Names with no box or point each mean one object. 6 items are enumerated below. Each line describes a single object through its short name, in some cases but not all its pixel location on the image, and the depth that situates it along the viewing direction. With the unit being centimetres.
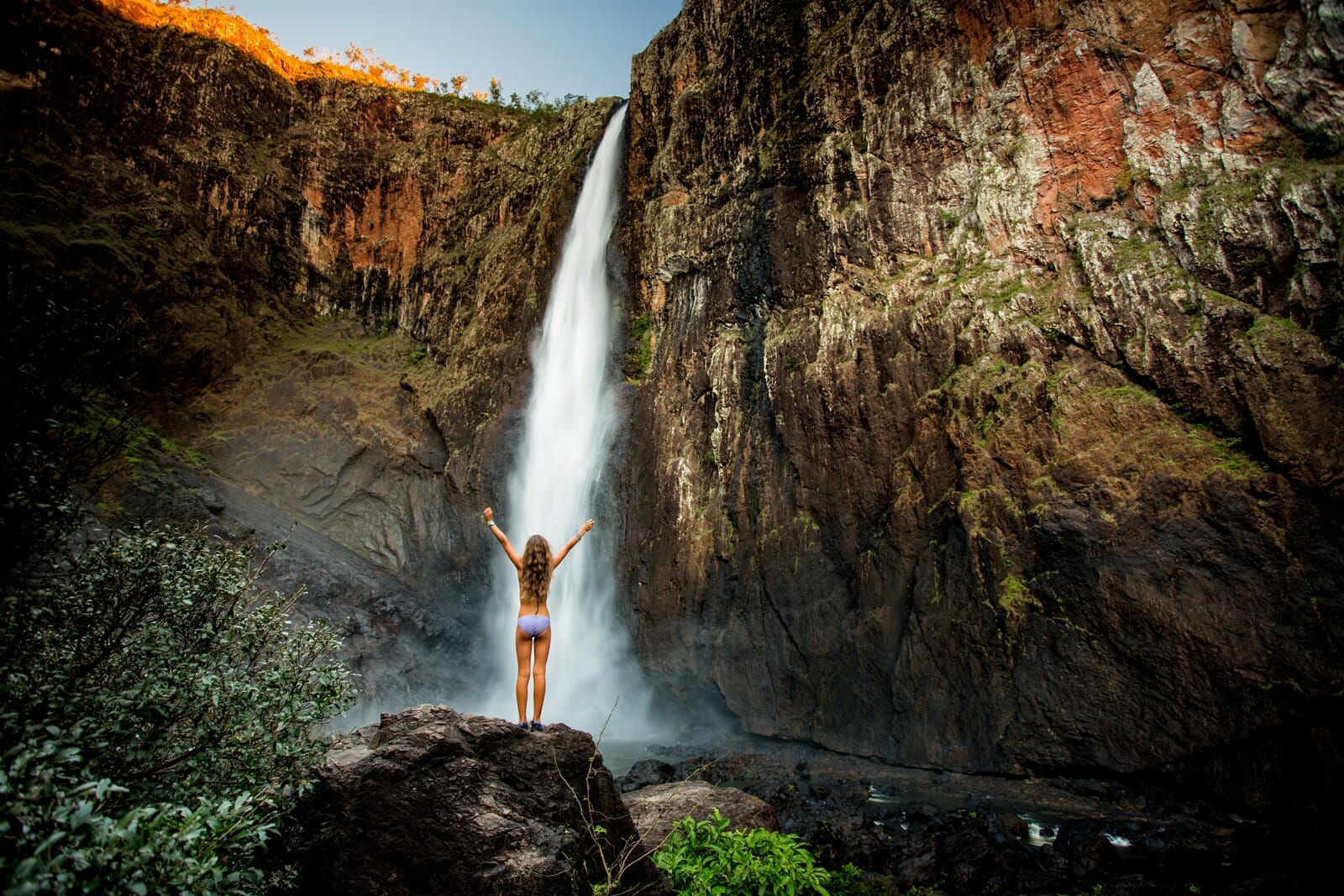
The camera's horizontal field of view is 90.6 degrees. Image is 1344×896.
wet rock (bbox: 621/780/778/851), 750
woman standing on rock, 697
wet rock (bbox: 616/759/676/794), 1267
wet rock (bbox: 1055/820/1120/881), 831
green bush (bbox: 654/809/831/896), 498
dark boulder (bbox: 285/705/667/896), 469
